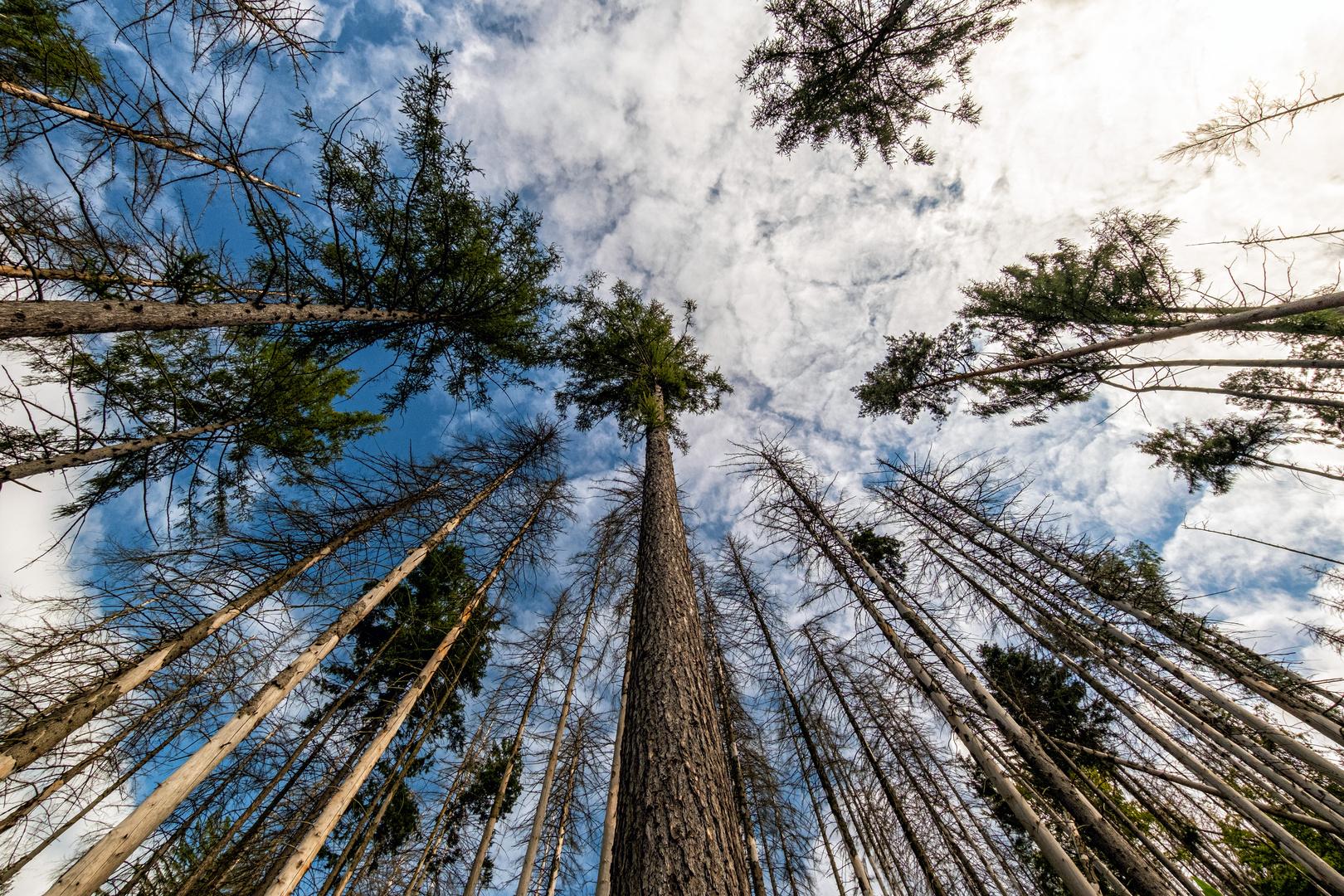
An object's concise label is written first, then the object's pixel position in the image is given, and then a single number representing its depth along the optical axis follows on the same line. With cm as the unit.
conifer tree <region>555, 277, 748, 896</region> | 195
